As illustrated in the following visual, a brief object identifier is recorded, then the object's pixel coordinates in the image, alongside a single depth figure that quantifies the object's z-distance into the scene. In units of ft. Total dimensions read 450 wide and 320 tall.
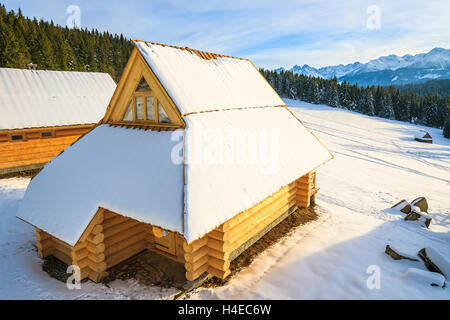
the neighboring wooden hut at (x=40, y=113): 47.34
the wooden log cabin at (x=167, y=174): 19.84
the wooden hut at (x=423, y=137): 133.57
